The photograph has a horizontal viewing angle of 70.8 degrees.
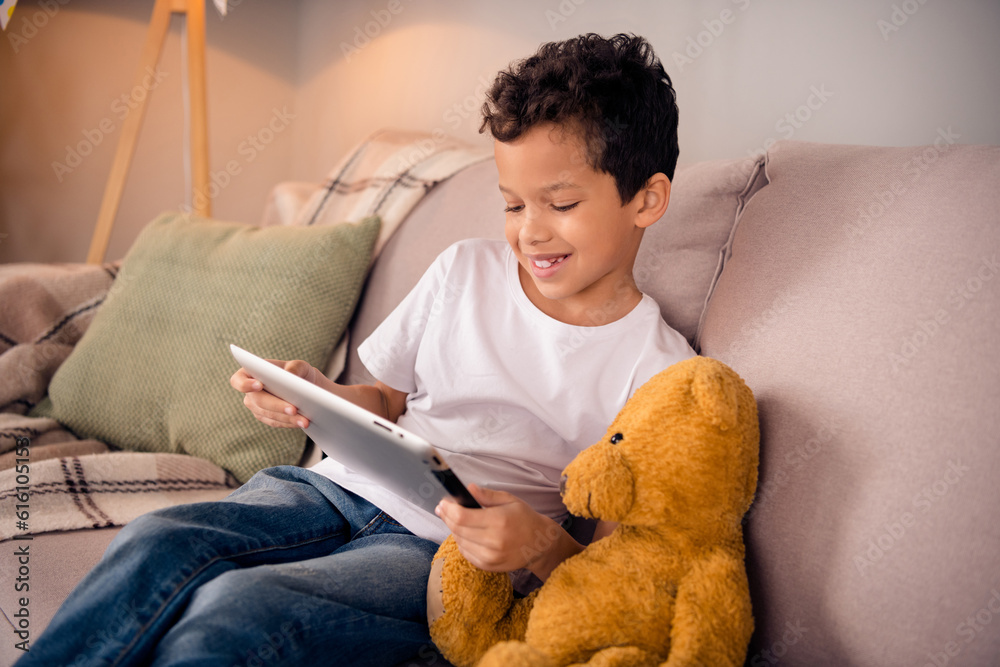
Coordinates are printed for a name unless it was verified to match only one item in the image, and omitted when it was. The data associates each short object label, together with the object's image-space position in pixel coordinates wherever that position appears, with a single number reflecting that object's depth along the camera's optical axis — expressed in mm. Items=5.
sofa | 612
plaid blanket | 1017
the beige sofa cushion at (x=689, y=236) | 989
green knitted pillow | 1196
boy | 647
